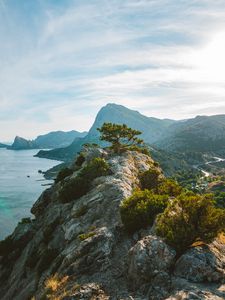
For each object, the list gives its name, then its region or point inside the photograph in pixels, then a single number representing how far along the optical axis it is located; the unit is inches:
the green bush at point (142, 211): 690.4
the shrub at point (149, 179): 1221.5
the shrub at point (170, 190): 982.1
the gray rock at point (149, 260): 499.5
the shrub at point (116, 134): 1863.9
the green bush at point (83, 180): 1188.0
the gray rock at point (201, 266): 478.9
